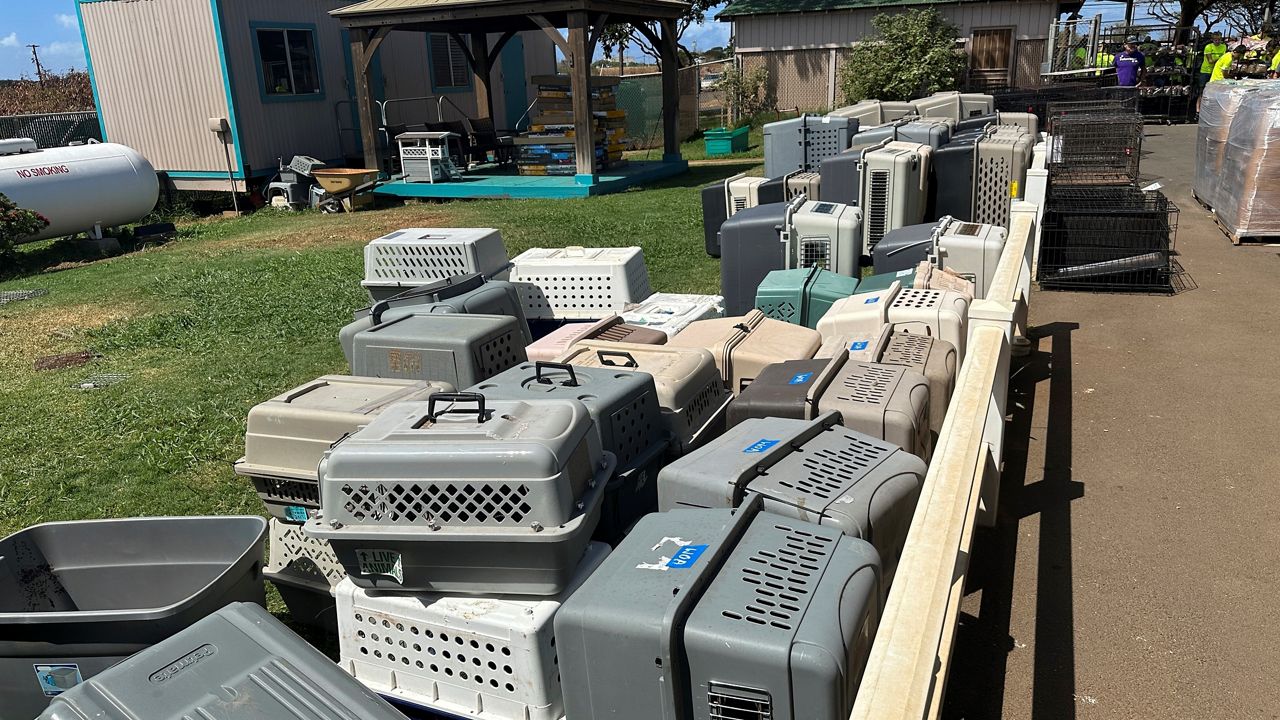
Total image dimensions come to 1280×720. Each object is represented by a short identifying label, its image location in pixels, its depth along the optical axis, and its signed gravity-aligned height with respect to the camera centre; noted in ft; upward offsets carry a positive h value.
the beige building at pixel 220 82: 55.26 +1.38
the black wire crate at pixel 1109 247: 28.68 -5.38
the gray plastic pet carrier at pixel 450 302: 14.11 -3.16
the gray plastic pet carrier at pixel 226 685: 6.12 -3.81
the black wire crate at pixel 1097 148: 36.73 -3.01
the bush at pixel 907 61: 75.00 +1.33
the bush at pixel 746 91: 89.15 -0.60
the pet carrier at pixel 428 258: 17.31 -2.96
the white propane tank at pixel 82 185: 42.22 -3.41
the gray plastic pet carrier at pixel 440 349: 12.12 -3.24
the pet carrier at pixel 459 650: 8.36 -5.03
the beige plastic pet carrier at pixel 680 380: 11.38 -3.64
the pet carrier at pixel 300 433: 10.52 -3.65
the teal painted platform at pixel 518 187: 53.36 -5.23
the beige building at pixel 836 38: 83.15 +3.65
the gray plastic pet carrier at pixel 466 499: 8.10 -3.48
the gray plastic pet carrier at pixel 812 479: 8.41 -3.64
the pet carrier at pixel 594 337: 14.44 -3.82
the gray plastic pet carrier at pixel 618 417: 9.70 -3.44
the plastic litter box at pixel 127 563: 10.10 -4.88
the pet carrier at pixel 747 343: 13.65 -3.82
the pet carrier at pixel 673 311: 16.53 -4.01
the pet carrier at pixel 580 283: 18.26 -3.69
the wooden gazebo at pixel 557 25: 52.19 +4.12
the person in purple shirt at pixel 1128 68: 75.61 +0.03
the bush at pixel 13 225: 40.60 -4.73
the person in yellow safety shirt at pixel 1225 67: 71.05 -0.16
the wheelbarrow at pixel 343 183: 52.95 -4.56
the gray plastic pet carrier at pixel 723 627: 6.51 -3.79
